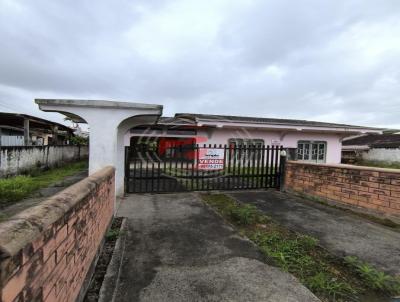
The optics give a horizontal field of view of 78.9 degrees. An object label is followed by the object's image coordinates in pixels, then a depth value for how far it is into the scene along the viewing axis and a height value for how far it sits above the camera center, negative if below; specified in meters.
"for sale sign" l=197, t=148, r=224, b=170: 8.02 -0.35
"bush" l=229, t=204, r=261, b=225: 4.83 -1.38
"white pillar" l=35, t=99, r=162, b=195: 5.15 +0.62
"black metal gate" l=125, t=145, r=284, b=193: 7.00 -0.72
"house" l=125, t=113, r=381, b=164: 12.50 +0.89
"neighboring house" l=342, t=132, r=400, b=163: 21.06 +0.31
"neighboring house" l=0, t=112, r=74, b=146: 12.35 +0.90
